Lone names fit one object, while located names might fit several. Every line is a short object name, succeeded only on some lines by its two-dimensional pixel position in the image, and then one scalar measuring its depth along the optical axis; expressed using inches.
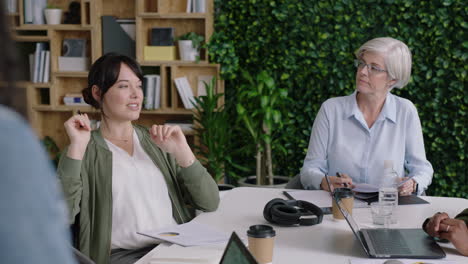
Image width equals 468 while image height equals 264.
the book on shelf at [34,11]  171.9
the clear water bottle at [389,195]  73.4
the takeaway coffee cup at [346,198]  75.8
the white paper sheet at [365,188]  83.9
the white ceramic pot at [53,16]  171.2
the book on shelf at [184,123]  166.6
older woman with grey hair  103.1
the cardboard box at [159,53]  167.2
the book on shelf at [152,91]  168.4
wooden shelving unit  167.3
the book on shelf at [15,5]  172.4
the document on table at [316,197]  81.1
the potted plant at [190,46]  164.9
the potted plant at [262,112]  150.7
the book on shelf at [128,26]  173.9
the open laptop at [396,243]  57.3
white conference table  59.3
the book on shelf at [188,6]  164.6
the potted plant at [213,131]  157.6
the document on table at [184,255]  57.1
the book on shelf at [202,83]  170.6
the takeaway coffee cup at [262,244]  56.3
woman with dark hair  73.9
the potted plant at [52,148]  179.7
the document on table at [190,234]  63.6
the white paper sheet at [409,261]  56.1
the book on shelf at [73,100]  175.0
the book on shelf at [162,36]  169.3
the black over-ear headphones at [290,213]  70.5
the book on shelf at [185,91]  167.8
